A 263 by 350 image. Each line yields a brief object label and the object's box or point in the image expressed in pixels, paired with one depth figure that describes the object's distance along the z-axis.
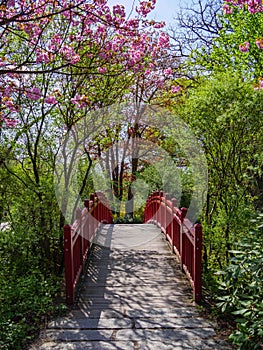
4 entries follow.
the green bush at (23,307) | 3.76
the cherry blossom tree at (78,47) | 5.28
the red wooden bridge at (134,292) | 3.69
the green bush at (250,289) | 2.93
